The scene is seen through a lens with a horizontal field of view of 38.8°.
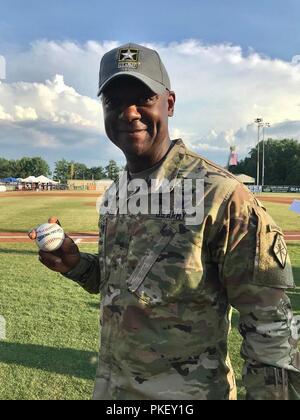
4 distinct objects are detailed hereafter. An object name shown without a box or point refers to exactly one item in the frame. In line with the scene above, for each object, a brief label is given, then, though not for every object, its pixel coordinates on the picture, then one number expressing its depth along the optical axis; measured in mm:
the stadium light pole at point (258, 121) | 66562
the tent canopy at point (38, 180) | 81188
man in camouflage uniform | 1420
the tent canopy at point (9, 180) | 103762
